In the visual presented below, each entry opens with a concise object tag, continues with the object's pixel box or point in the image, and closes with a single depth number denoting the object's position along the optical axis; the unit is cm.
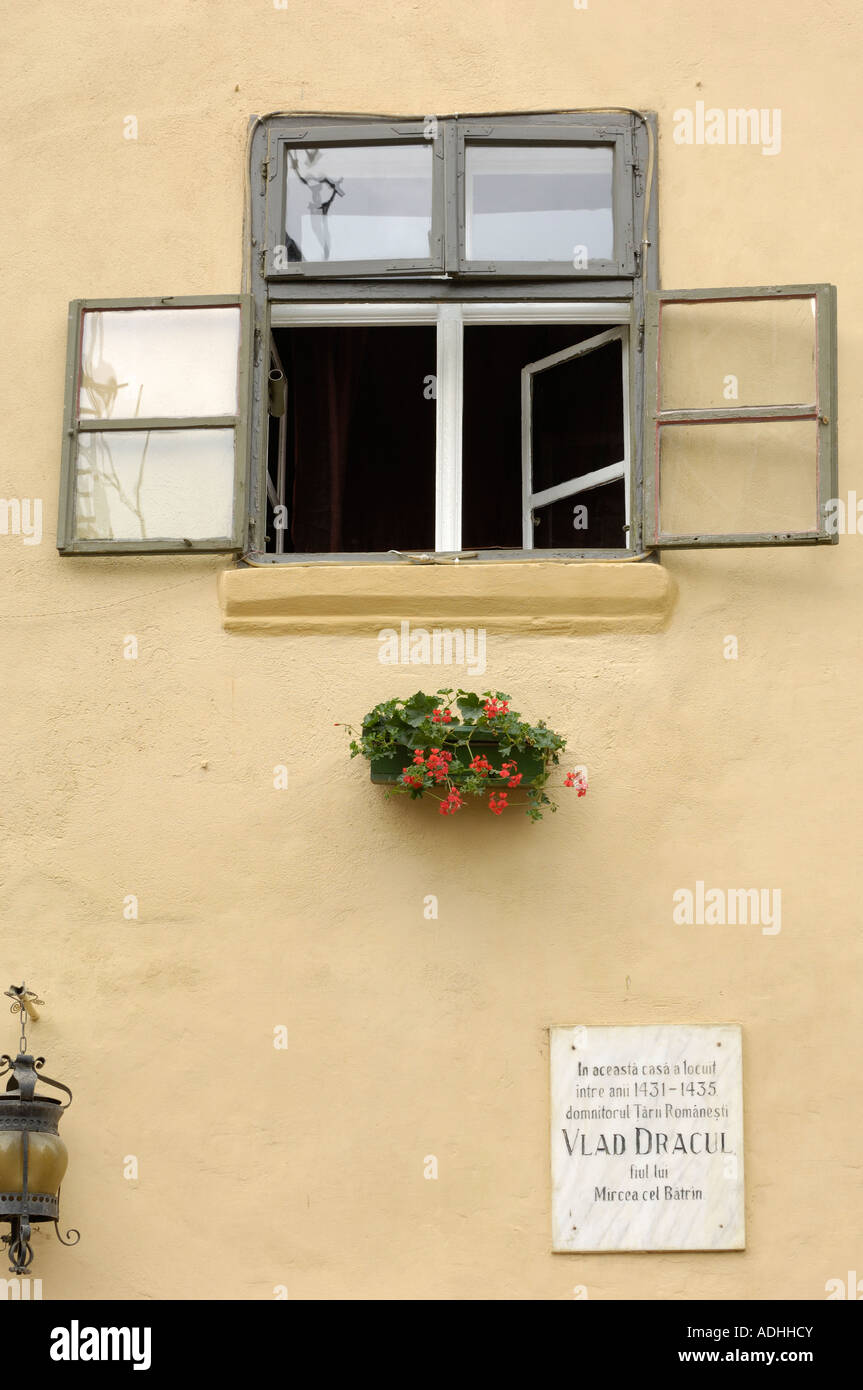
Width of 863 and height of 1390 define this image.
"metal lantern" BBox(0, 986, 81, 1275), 614
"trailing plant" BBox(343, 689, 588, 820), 663
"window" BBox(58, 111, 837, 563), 712
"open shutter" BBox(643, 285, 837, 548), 704
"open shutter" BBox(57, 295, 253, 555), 719
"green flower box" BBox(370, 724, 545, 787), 670
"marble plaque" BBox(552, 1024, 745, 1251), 640
